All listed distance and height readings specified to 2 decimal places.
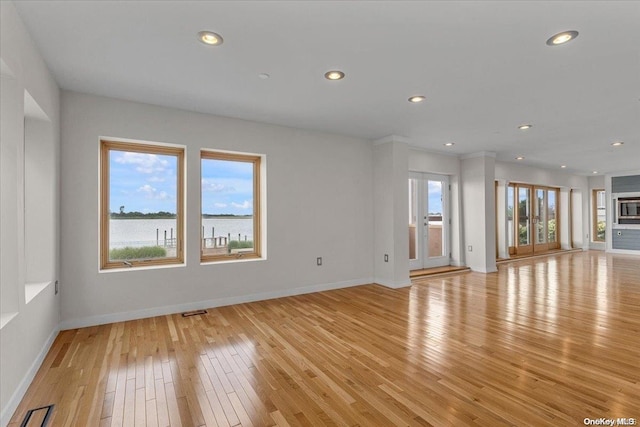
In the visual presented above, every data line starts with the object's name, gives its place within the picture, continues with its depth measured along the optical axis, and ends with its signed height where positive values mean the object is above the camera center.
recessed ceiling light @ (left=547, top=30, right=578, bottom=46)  2.34 +1.34
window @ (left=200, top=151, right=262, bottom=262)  4.45 +0.14
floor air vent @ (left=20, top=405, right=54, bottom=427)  1.89 -1.25
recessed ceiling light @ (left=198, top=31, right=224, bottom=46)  2.38 +1.38
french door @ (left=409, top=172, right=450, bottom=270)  6.73 -0.14
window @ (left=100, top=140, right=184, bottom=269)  3.80 +0.15
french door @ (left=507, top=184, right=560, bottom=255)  8.85 -0.15
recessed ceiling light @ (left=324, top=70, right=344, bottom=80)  3.02 +1.37
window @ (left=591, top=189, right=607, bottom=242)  10.70 -0.10
